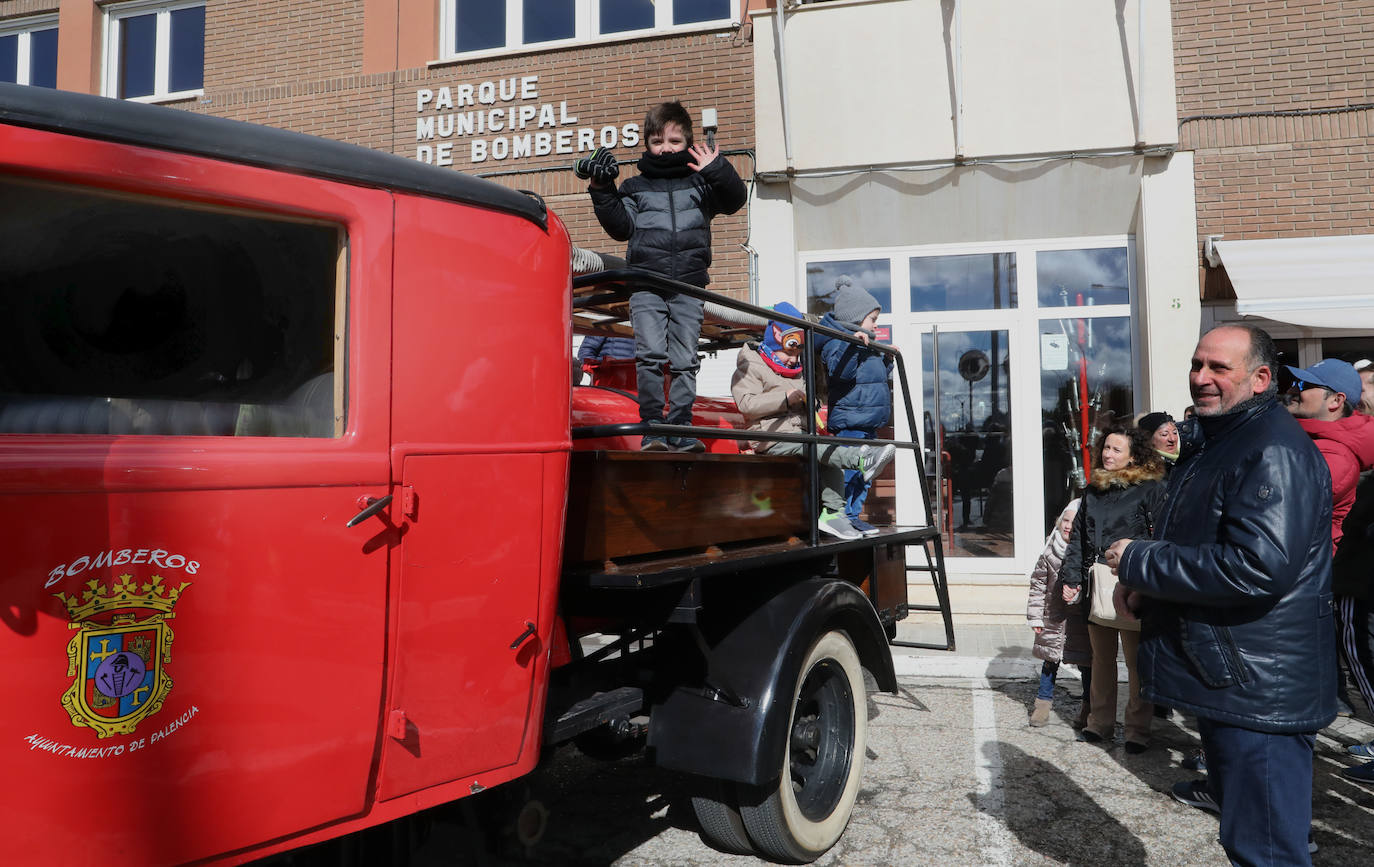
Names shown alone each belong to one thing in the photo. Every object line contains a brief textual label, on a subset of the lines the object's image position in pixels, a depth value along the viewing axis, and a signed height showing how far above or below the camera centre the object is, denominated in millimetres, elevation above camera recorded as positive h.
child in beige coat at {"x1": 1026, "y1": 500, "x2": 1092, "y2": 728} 4941 -798
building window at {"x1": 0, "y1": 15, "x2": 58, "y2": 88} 11664 +5366
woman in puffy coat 4625 -255
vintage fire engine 1677 -27
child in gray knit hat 4309 +396
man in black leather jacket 2225 -323
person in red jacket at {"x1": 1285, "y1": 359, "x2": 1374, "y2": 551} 4484 +230
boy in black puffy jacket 3857 +1150
